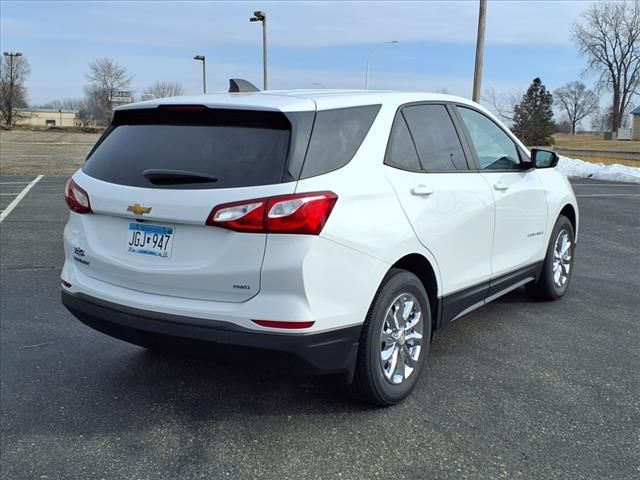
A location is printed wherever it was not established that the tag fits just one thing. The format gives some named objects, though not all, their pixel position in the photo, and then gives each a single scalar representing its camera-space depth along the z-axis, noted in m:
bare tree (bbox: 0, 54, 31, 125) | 79.12
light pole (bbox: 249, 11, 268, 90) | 26.16
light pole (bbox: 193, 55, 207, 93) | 41.05
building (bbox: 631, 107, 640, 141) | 76.23
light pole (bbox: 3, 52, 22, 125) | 78.00
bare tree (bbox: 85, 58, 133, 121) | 82.44
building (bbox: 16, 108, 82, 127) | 96.94
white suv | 2.98
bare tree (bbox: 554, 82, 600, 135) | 109.75
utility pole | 16.97
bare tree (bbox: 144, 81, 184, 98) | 73.38
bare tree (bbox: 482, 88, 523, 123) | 47.04
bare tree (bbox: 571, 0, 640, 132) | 75.81
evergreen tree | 55.12
